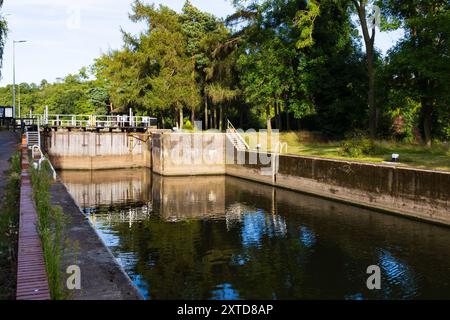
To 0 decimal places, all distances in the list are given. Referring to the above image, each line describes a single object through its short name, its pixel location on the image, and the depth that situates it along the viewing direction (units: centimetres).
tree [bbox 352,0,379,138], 2753
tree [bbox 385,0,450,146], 2152
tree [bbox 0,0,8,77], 2167
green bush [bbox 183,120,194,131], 4197
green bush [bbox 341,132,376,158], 2438
